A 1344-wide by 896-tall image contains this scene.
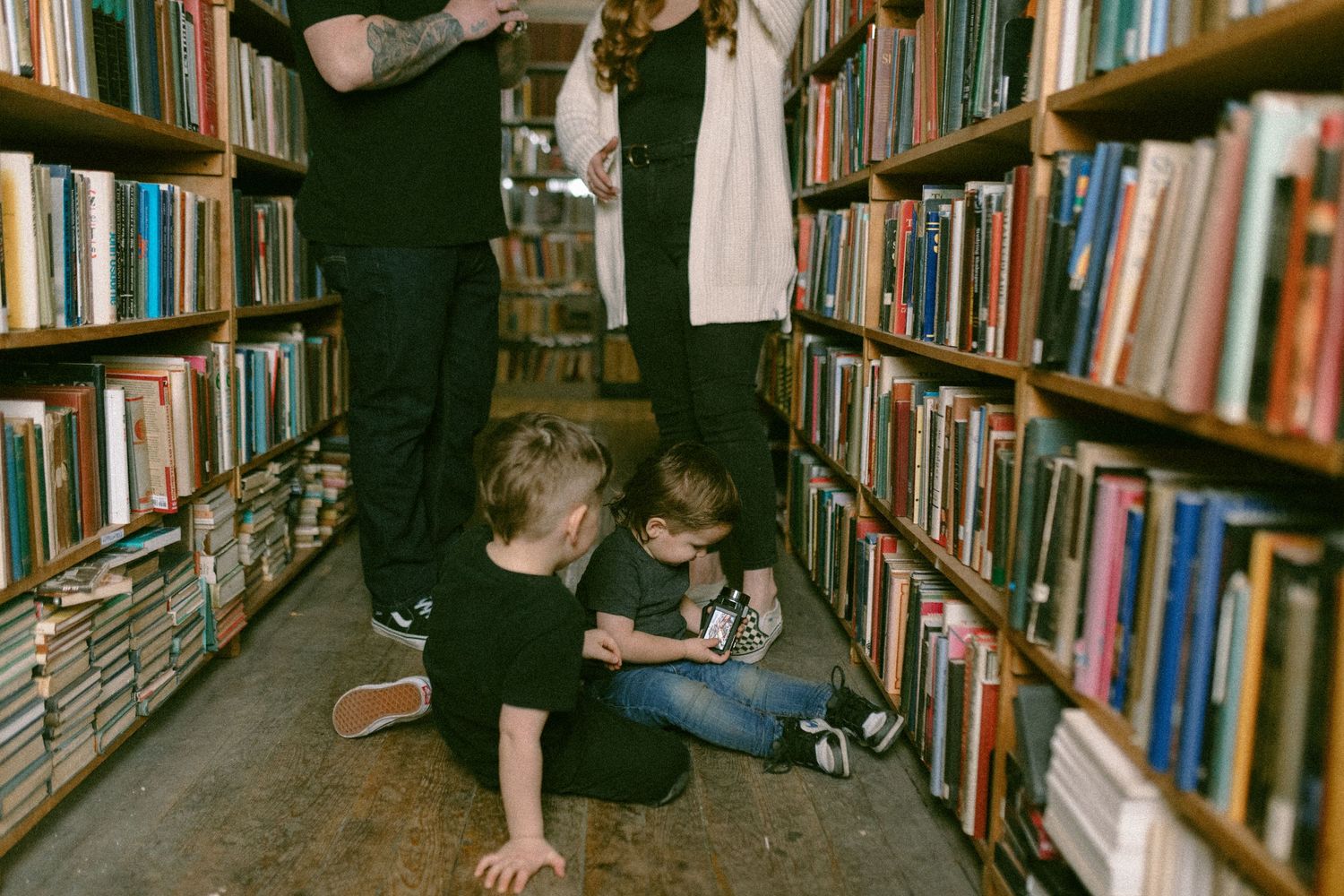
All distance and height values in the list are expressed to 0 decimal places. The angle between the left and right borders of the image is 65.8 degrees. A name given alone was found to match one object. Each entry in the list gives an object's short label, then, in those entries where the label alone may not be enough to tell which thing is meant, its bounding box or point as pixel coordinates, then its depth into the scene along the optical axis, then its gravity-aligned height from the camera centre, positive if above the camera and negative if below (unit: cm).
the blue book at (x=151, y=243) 184 +6
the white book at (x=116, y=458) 167 -29
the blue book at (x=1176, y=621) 89 -27
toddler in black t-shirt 138 -50
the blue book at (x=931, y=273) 176 +3
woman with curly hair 209 +18
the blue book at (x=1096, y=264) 104 +3
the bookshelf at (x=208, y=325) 150 -9
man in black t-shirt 195 +14
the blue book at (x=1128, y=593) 98 -28
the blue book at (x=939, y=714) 150 -61
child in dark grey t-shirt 173 -63
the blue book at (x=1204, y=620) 86 -26
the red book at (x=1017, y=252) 133 +6
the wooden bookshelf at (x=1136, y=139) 79 +19
